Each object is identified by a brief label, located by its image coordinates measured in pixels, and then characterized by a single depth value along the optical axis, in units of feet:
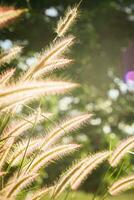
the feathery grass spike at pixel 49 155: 6.67
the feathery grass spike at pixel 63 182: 6.92
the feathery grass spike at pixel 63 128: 6.81
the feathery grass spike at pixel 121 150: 7.17
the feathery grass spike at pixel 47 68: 6.25
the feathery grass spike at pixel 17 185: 5.98
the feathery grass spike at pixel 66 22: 7.09
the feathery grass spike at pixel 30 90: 4.96
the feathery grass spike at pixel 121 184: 7.16
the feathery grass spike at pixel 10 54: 6.92
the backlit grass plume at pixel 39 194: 6.59
